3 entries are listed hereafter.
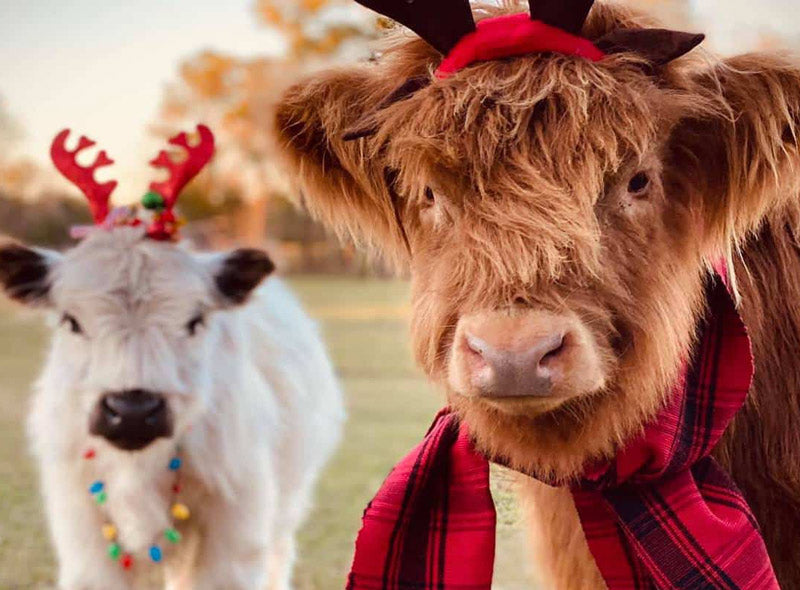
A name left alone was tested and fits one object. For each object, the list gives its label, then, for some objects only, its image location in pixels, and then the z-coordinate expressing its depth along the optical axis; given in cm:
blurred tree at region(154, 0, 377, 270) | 1912
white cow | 325
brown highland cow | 164
